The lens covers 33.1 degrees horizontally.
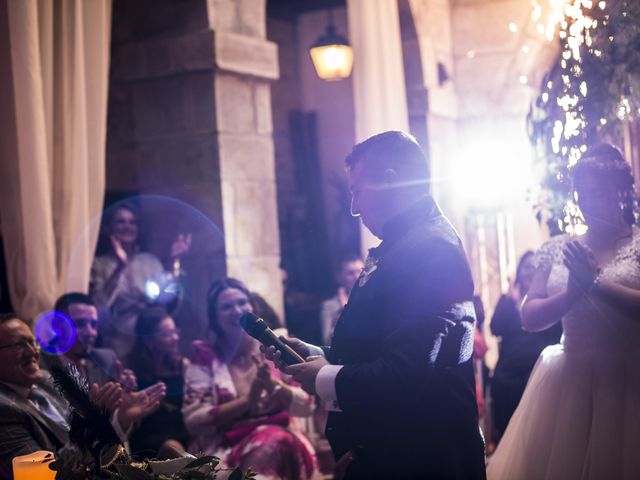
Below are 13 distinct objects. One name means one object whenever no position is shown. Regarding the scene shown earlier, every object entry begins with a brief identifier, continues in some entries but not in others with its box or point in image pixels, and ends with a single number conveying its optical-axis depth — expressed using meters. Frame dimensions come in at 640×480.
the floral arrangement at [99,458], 2.52
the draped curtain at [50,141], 4.40
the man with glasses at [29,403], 3.48
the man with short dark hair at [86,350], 4.76
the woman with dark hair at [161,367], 5.15
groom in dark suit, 2.88
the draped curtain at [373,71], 7.01
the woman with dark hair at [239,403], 5.02
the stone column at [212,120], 6.30
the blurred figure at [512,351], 6.21
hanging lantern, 8.44
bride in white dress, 3.99
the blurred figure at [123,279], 5.86
